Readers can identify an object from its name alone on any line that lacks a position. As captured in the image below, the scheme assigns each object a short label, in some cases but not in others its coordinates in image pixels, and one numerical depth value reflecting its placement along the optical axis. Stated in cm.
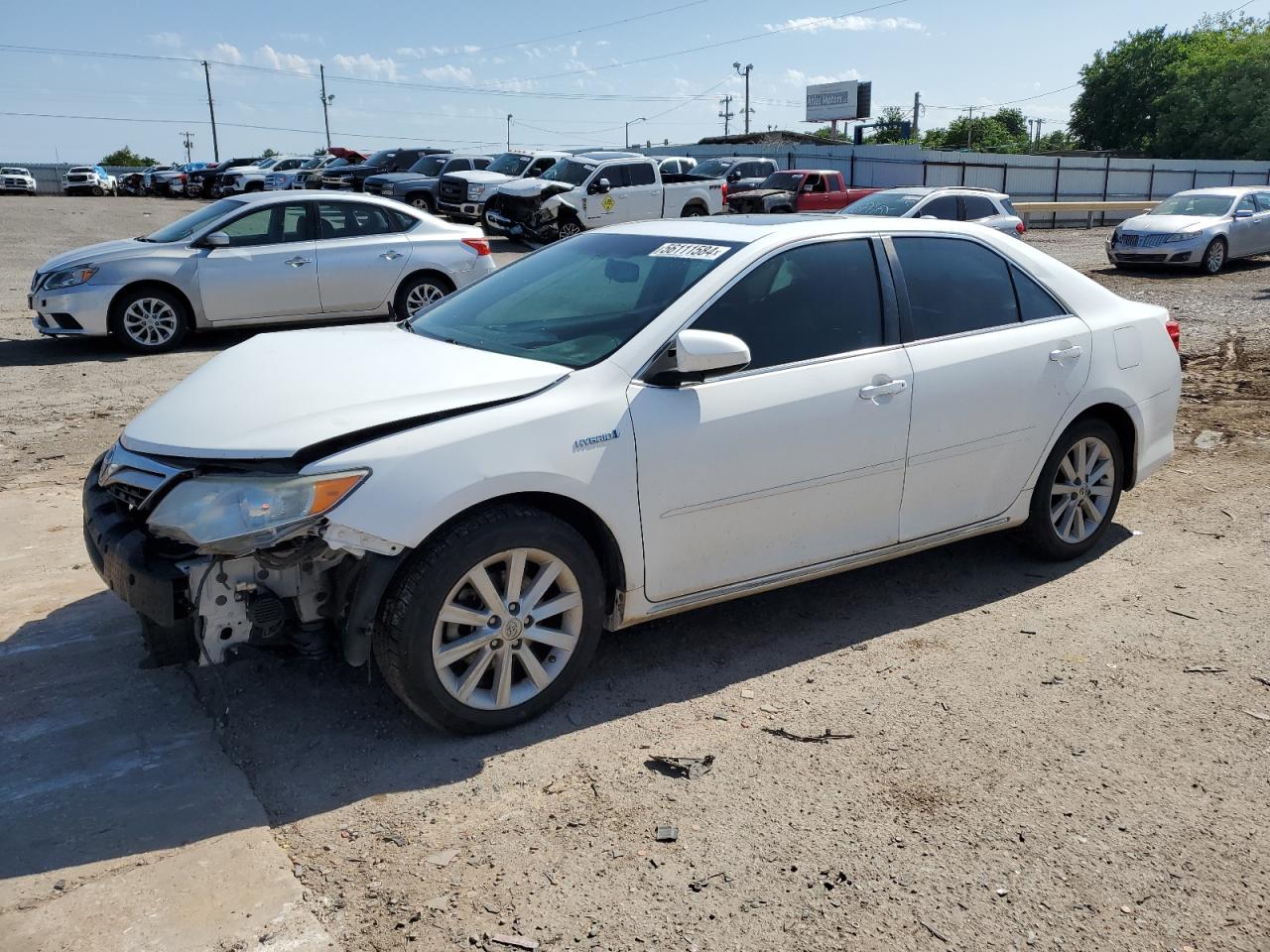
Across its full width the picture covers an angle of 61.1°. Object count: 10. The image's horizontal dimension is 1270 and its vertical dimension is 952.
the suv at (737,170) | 3192
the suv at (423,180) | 2839
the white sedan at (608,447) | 342
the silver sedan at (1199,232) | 1986
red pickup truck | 2695
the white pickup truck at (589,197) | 2312
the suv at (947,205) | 1784
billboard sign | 7225
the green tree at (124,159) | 9794
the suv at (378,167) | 3177
